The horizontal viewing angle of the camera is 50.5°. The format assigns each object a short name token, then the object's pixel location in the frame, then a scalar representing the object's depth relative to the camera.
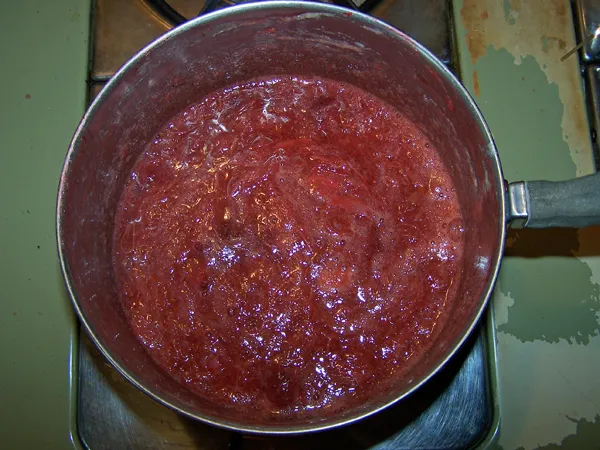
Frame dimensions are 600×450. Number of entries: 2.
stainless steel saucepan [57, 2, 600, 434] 0.29
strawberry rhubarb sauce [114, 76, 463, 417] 0.33
